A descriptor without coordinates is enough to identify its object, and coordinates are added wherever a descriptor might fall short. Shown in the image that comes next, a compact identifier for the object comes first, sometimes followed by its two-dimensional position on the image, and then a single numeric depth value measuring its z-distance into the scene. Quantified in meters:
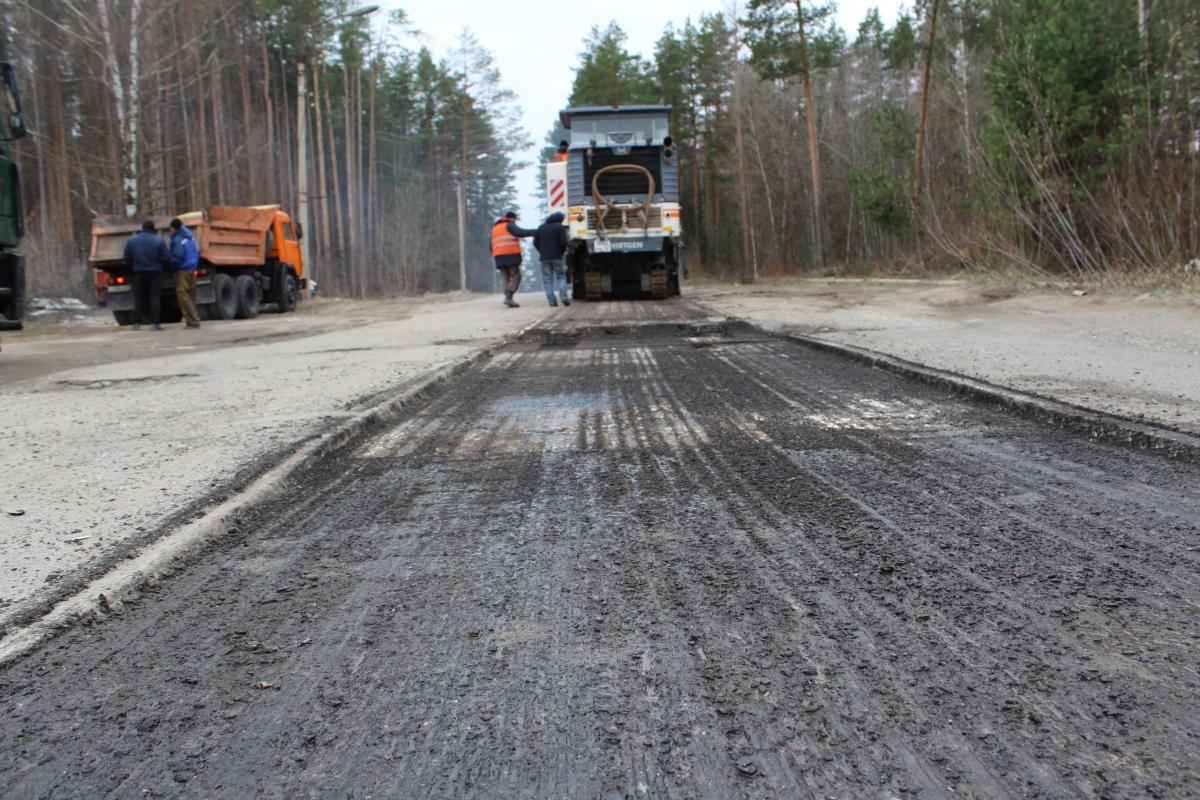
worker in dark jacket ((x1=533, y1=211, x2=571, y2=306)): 17.36
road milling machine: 17.88
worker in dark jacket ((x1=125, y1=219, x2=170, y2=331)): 14.09
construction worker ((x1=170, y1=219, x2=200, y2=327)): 14.41
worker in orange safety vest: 17.48
